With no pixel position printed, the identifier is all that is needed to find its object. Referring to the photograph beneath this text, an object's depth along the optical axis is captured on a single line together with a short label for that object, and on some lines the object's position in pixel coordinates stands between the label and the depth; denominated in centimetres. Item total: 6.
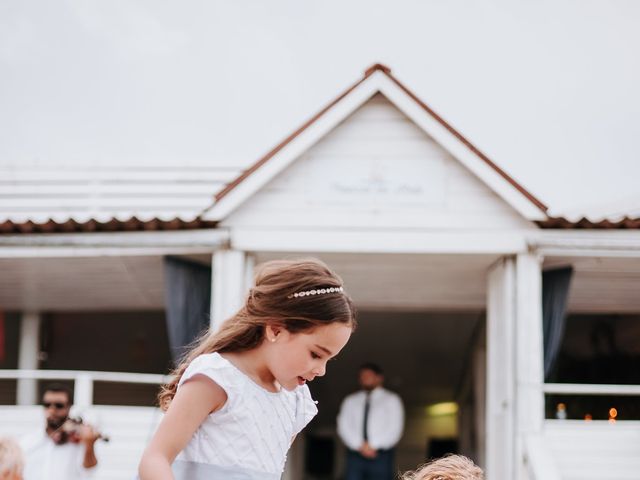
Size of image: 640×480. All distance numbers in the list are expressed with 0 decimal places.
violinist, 805
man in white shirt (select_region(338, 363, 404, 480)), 1012
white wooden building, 919
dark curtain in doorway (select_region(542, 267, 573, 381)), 958
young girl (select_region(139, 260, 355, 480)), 255
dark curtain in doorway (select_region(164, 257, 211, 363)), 988
